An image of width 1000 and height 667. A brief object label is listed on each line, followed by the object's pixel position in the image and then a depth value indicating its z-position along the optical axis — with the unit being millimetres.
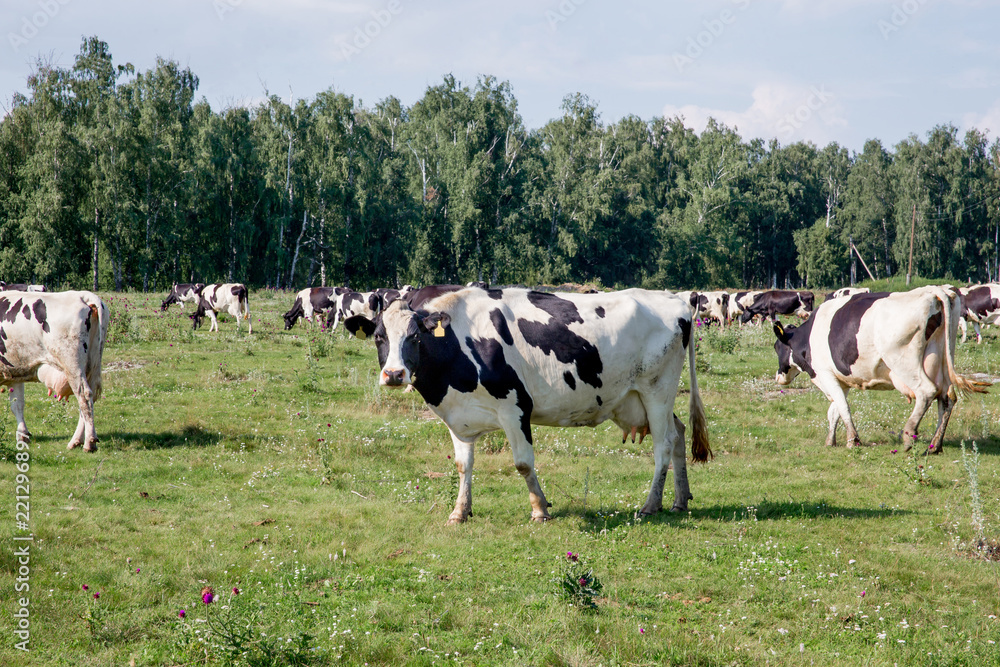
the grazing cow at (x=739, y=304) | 42594
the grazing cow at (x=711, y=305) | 42000
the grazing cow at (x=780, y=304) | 40688
